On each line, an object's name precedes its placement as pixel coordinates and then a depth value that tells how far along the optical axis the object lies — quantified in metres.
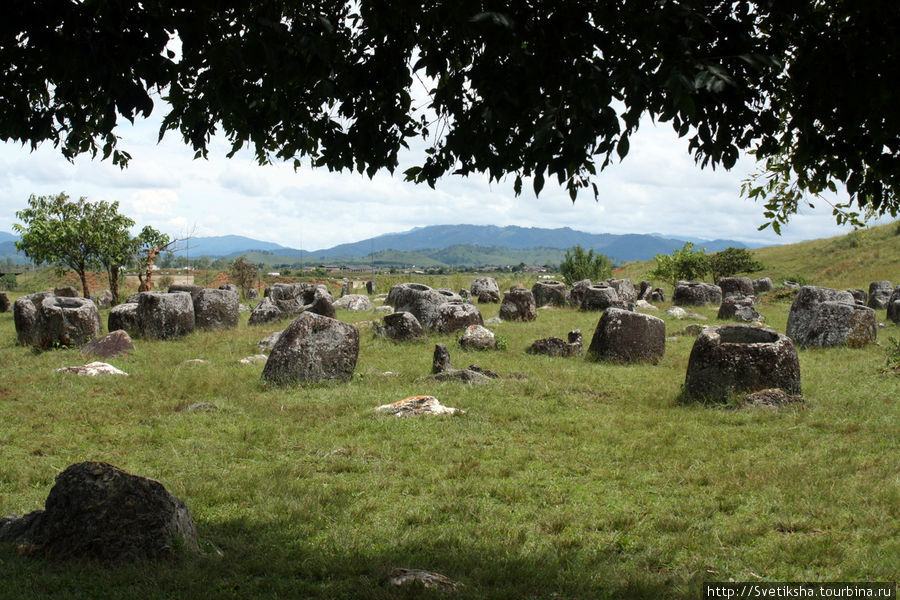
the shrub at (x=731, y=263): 47.50
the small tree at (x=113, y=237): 33.78
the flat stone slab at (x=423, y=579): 4.48
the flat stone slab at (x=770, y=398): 10.09
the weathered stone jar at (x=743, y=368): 10.56
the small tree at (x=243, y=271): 47.15
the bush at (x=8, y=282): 59.02
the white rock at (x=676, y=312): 26.72
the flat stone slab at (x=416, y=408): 10.16
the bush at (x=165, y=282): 53.42
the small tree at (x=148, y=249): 36.44
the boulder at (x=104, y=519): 4.66
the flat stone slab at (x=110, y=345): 16.00
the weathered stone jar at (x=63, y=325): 17.12
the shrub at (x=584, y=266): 45.81
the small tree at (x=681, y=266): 45.03
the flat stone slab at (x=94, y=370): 13.10
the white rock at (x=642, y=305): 31.17
